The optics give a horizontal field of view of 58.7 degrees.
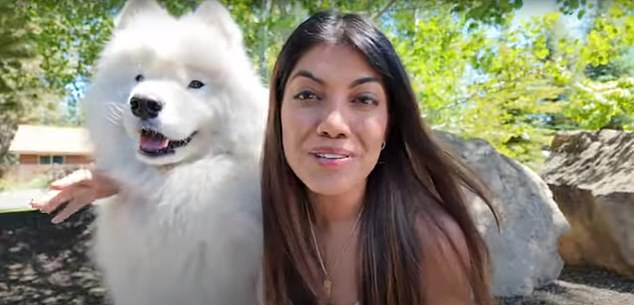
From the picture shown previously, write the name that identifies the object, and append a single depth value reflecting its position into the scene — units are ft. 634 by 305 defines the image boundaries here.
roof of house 43.50
